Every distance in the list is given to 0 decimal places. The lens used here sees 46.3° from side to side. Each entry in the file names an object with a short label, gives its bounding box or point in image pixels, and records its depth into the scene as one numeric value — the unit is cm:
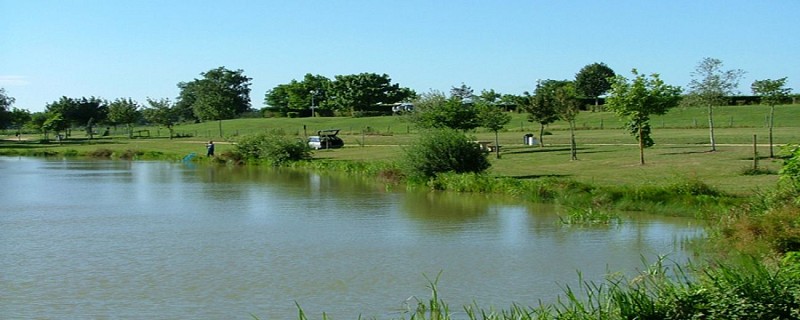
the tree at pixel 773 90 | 3856
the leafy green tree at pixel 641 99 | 3812
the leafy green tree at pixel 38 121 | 10262
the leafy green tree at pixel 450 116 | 4781
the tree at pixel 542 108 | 4984
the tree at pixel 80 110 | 11062
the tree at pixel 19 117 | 10273
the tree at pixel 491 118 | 4934
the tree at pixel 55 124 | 9519
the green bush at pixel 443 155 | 3500
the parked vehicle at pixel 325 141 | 6500
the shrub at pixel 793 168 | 1420
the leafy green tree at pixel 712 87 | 4131
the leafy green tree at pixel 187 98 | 15027
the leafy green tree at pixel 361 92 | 12694
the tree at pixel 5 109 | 9912
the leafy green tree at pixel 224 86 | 14450
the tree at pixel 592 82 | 13462
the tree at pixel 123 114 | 10581
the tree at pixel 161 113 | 10200
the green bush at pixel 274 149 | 5500
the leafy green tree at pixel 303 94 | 13575
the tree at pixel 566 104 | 4441
